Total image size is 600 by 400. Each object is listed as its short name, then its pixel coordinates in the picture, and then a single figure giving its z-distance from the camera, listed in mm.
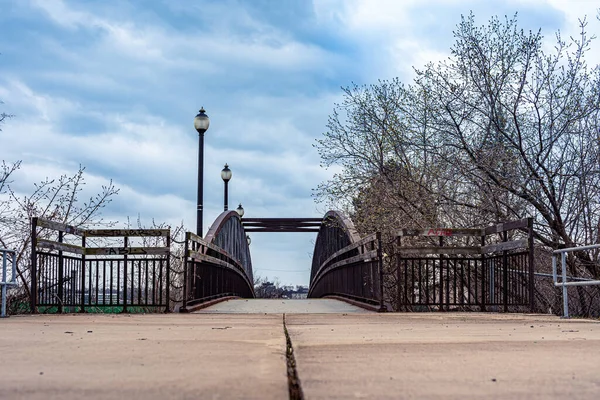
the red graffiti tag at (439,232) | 11391
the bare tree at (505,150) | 14312
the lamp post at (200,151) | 17281
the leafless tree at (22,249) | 12242
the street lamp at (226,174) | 27188
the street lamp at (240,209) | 36469
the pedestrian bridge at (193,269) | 10617
